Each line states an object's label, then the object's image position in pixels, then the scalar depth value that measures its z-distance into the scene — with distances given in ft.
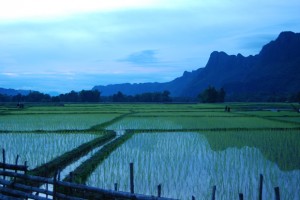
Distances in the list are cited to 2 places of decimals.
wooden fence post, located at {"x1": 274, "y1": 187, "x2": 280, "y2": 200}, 13.43
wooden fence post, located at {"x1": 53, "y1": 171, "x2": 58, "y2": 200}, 16.32
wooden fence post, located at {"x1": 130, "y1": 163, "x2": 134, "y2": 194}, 18.08
